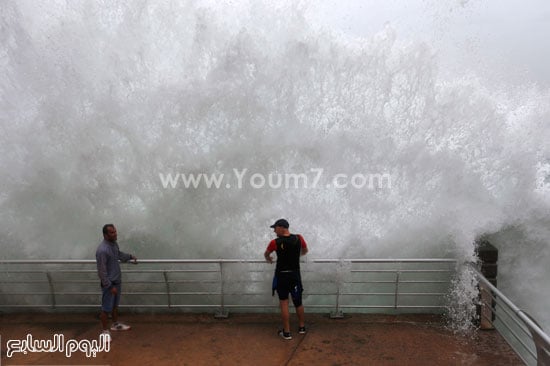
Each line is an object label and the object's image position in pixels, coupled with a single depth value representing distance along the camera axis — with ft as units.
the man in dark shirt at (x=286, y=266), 17.60
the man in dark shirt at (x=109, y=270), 17.95
